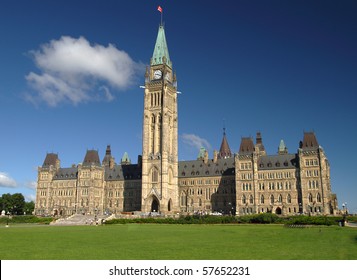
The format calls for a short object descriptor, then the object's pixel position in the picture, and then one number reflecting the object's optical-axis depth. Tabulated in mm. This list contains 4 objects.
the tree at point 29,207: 155250
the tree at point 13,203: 141275
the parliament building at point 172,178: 111375
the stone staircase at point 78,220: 83188
